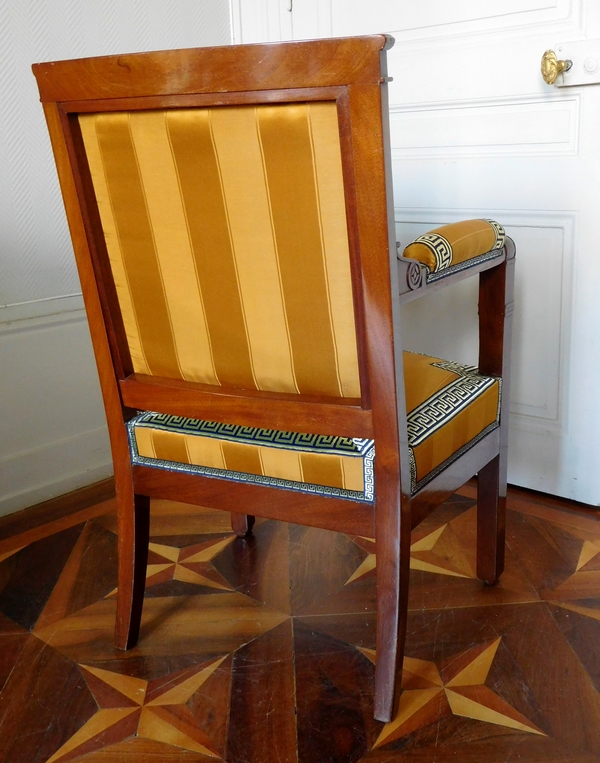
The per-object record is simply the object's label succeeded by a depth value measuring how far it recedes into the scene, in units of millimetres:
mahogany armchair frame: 815
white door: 1523
